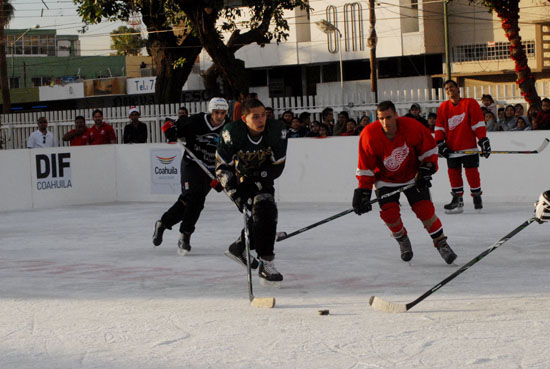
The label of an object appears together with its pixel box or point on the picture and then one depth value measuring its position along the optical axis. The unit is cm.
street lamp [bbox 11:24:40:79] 5946
